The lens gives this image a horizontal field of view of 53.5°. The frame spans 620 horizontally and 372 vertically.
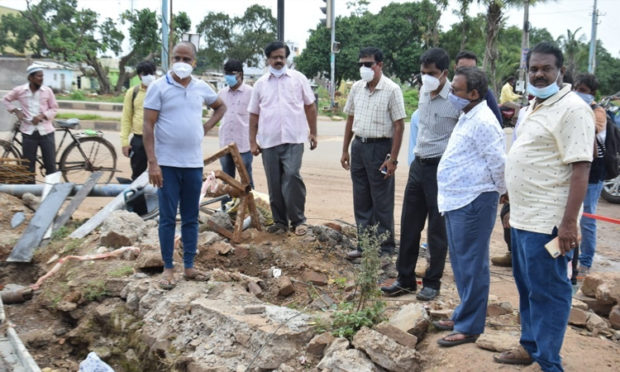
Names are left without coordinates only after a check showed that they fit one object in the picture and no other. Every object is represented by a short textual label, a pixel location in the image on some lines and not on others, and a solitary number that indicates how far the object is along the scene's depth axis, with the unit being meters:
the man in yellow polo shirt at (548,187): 3.02
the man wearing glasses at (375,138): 5.70
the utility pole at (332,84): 27.28
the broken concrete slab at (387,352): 3.53
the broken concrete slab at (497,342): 3.60
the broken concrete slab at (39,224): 6.18
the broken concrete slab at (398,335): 3.68
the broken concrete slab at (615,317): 4.25
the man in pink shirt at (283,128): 6.27
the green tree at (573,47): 53.66
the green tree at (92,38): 34.22
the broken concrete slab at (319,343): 3.81
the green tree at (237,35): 57.38
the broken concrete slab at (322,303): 4.83
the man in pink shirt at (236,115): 7.25
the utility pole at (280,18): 11.73
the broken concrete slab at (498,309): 4.42
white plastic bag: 4.05
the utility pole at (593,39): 38.03
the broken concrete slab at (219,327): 3.95
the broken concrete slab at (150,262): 5.30
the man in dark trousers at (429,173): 4.71
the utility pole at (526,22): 26.71
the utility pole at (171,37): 19.16
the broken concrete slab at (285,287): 5.18
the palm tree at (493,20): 28.83
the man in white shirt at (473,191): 3.75
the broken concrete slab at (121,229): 5.94
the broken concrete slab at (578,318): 4.15
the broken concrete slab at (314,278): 5.48
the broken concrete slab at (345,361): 3.51
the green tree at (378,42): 49.88
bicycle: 9.19
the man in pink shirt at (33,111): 8.05
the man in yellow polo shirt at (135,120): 7.32
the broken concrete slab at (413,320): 3.86
